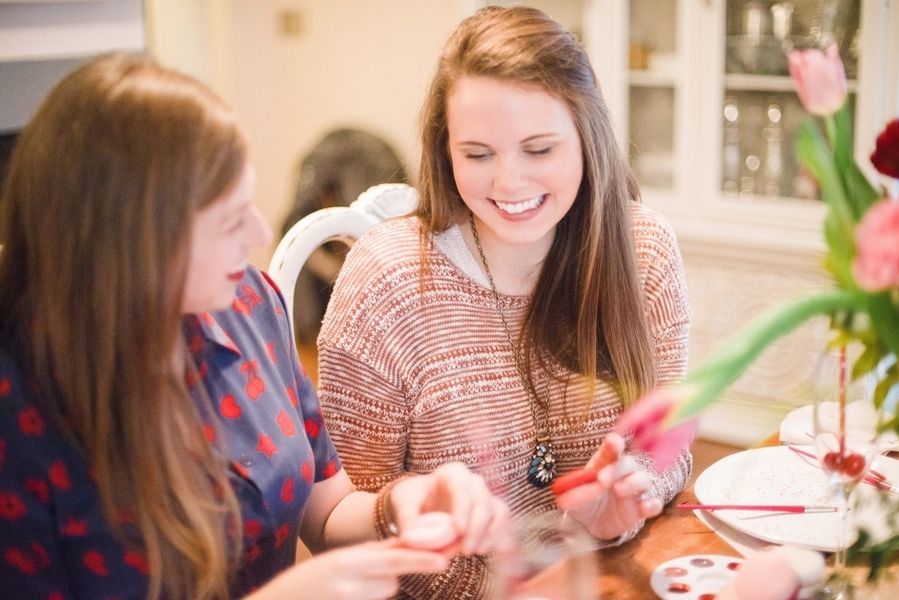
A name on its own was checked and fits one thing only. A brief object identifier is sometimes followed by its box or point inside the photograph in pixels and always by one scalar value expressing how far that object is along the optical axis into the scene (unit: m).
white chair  1.63
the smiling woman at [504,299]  1.52
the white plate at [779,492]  1.24
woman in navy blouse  0.99
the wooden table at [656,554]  1.16
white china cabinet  3.31
